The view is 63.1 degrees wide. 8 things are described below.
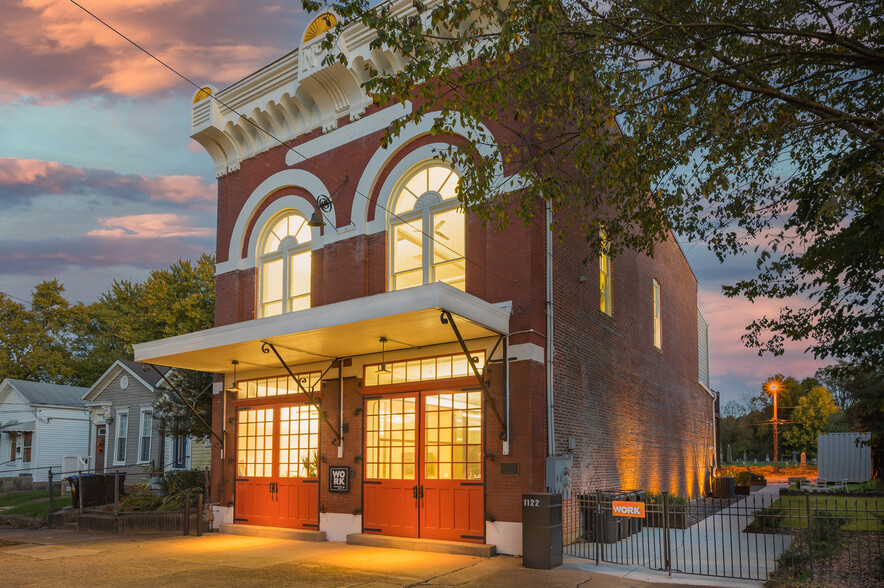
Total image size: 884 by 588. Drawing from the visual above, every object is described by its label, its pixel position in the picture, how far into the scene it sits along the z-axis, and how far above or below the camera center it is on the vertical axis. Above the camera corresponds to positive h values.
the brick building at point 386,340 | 12.70 +0.84
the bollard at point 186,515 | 16.41 -3.01
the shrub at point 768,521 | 16.77 -3.16
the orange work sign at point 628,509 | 11.11 -1.91
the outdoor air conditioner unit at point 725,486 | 25.92 -3.61
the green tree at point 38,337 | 50.72 +3.14
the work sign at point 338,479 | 14.75 -1.95
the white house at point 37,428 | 36.00 -2.37
